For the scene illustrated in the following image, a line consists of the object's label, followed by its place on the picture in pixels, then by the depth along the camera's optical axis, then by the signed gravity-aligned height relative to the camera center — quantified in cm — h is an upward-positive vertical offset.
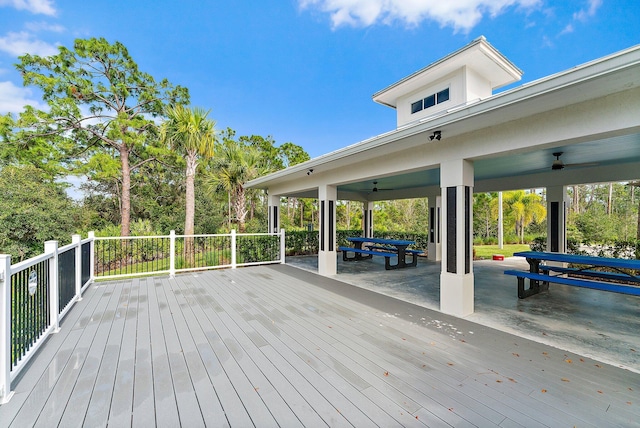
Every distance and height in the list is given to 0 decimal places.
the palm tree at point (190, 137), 988 +303
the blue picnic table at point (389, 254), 772 -125
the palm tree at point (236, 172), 1213 +204
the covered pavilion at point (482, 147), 267 +107
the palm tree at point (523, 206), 1544 +41
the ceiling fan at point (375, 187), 898 +104
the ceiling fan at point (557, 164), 430 +82
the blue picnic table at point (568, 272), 388 -110
